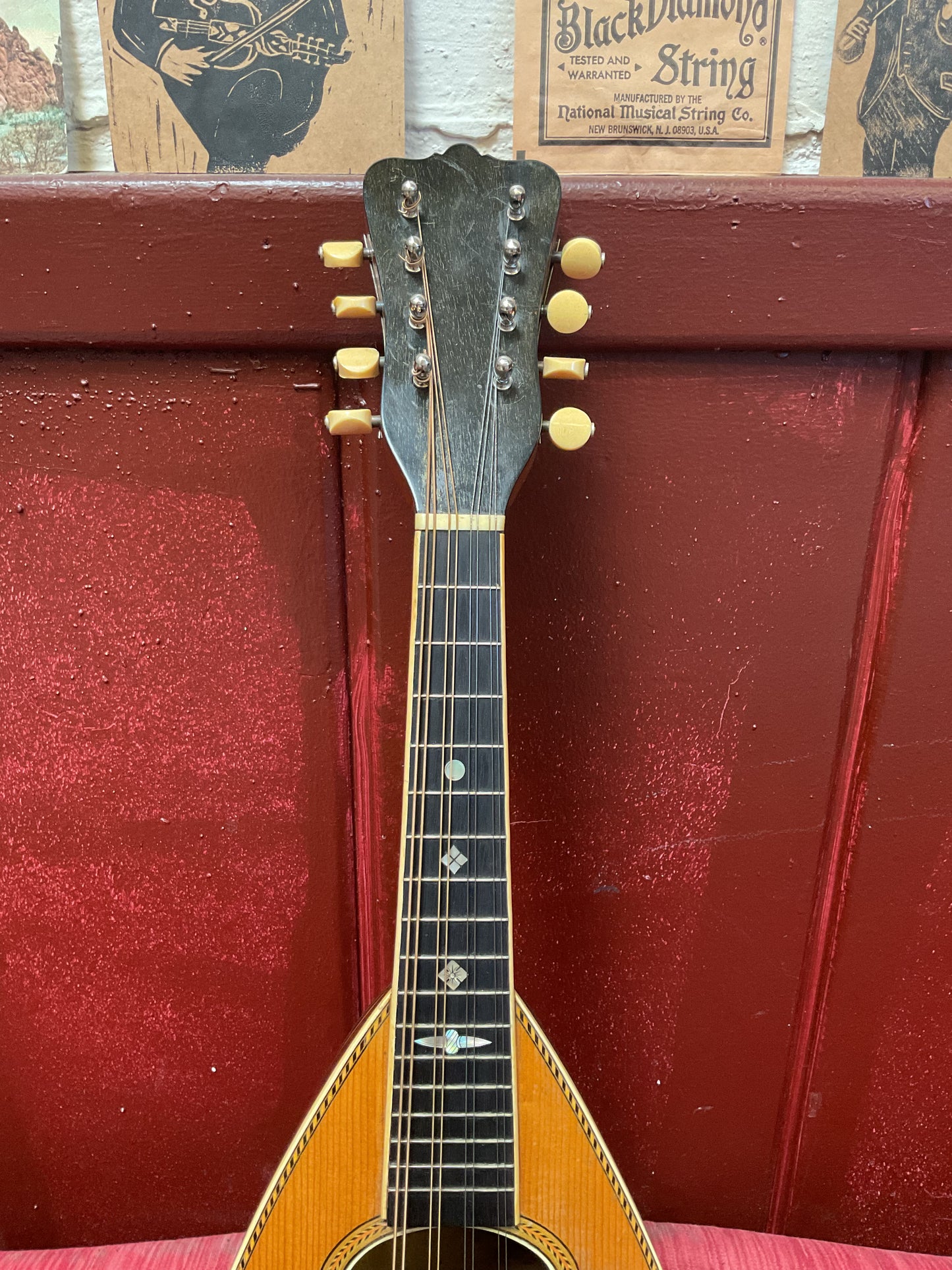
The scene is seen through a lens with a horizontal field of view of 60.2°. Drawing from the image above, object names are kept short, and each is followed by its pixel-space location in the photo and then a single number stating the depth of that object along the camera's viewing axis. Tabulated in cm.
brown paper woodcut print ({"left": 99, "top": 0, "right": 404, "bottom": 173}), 65
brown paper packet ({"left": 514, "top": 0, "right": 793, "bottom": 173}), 65
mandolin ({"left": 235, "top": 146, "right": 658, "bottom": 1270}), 58
